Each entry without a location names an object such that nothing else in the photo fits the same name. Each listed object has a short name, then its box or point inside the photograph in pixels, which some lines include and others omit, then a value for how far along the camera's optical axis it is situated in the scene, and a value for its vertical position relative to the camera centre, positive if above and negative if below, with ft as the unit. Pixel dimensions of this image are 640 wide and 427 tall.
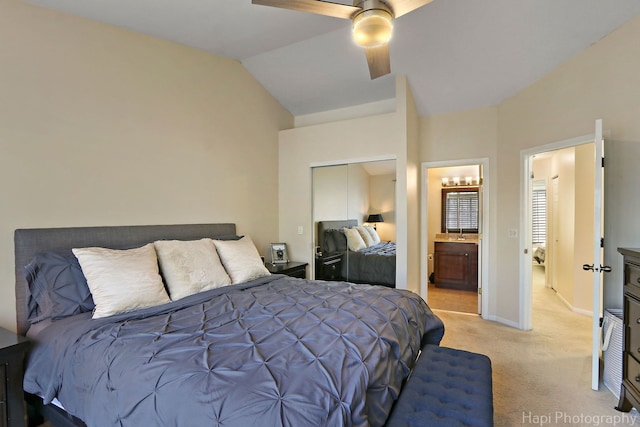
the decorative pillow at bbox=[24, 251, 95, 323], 6.66 -1.64
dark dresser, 6.73 -2.67
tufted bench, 4.39 -2.92
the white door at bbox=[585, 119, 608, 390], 7.75 -0.80
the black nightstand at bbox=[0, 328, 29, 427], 5.41 -3.02
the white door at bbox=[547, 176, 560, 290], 17.88 -0.97
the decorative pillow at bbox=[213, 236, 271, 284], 9.18 -1.45
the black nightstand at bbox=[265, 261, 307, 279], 12.24 -2.21
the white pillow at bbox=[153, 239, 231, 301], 7.67 -1.41
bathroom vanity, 18.06 -2.99
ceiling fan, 6.04 +4.17
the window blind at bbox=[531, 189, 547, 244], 23.86 +0.05
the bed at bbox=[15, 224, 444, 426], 3.69 -2.09
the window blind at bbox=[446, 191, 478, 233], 20.03 +0.34
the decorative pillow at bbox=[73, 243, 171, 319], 6.35 -1.45
